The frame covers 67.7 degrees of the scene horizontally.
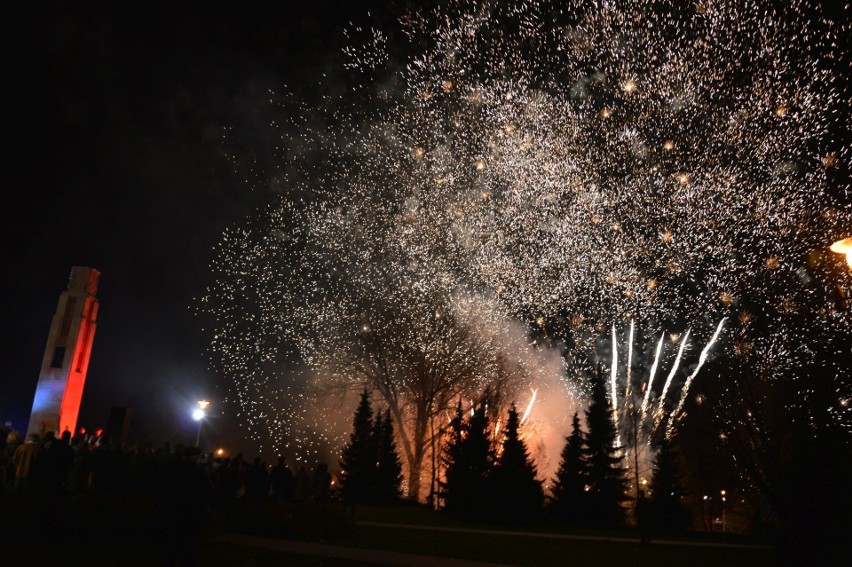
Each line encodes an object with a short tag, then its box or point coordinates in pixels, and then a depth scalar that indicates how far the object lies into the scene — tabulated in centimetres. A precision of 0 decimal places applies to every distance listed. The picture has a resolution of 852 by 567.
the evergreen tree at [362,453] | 3562
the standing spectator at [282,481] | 1944
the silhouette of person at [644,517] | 1917
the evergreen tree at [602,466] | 3269
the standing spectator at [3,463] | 1297
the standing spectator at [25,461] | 1315
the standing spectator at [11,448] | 1436
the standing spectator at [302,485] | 1967
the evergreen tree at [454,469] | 2762
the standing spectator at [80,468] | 1526
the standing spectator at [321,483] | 1919
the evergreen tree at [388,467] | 3588
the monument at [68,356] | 4125
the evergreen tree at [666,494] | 3011
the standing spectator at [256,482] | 1797
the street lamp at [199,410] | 3103
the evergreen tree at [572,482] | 3297
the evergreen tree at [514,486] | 2622
